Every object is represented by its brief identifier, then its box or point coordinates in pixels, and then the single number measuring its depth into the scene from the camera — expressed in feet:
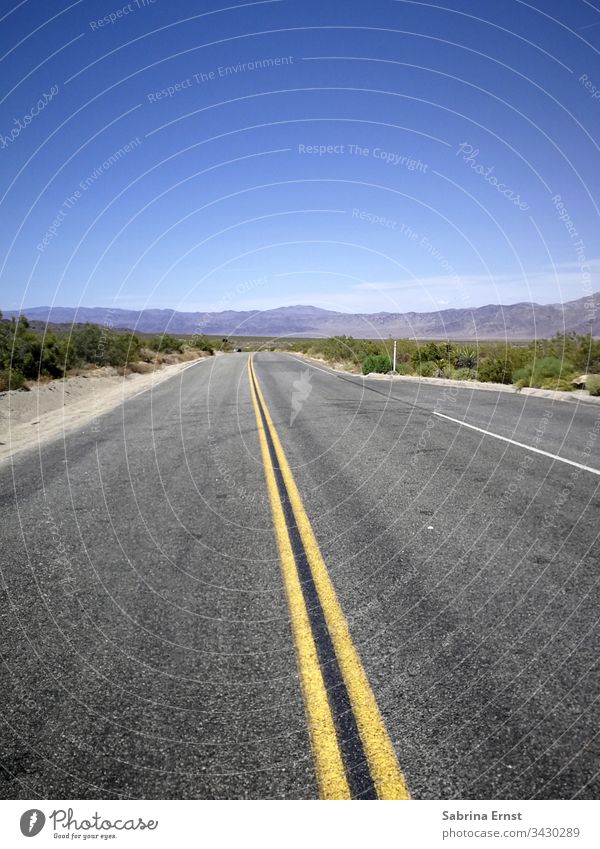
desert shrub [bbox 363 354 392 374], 98.12
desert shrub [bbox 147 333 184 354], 175.52
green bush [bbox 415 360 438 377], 89.80
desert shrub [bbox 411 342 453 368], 97.96
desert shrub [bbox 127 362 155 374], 111.65
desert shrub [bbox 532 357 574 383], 64.80
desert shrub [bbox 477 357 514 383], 75.92
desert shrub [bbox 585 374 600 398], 54.77
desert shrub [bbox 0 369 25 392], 63.16
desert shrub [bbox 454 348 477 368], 92.15
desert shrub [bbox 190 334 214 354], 229.08
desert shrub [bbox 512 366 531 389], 66.08
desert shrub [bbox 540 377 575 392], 59.55
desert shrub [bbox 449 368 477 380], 81.30
